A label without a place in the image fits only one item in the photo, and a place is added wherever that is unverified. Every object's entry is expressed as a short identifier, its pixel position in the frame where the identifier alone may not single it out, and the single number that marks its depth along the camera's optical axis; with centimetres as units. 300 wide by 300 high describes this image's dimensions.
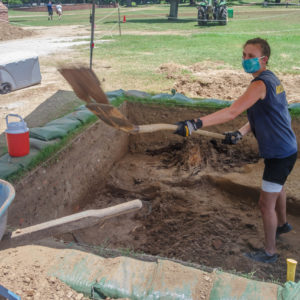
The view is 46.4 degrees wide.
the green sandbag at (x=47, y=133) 383
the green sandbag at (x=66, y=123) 414
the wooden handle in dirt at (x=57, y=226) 203
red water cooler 324
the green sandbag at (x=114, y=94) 530
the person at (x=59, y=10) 2791
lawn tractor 1877
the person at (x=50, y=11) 2681
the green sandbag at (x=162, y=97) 536
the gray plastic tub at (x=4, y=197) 188
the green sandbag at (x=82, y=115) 446
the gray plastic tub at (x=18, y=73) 621
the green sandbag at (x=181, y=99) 524
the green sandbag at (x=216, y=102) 511
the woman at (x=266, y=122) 257
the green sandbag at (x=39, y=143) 358
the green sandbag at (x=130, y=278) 183
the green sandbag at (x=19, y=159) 323
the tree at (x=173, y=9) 2408
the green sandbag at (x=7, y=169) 301
